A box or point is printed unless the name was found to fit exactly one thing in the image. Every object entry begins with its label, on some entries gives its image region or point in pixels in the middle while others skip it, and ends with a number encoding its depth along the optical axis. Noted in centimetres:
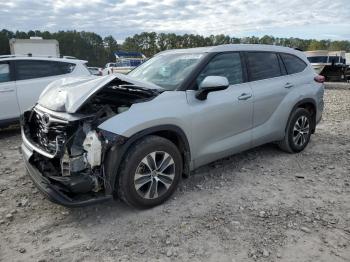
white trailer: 2514
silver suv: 347
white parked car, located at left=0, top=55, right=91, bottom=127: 732
